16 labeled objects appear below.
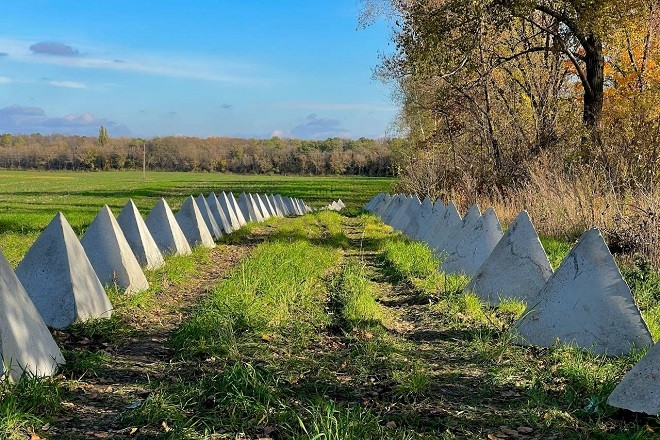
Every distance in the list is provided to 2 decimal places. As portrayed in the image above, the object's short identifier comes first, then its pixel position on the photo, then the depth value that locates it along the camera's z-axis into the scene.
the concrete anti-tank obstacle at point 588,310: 5.34
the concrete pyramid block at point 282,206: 28.58
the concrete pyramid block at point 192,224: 12.54
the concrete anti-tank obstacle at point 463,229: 9.39
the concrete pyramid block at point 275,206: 26.57
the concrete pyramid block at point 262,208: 23.07
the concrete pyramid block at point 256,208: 21.30
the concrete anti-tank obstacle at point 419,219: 14.50
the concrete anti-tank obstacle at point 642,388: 3.88
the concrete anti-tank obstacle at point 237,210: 18.34
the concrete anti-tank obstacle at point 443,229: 10.68
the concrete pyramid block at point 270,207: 25.16
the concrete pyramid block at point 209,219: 14.35
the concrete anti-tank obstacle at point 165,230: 10.70
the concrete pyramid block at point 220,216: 15.66
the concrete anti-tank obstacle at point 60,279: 6.02
